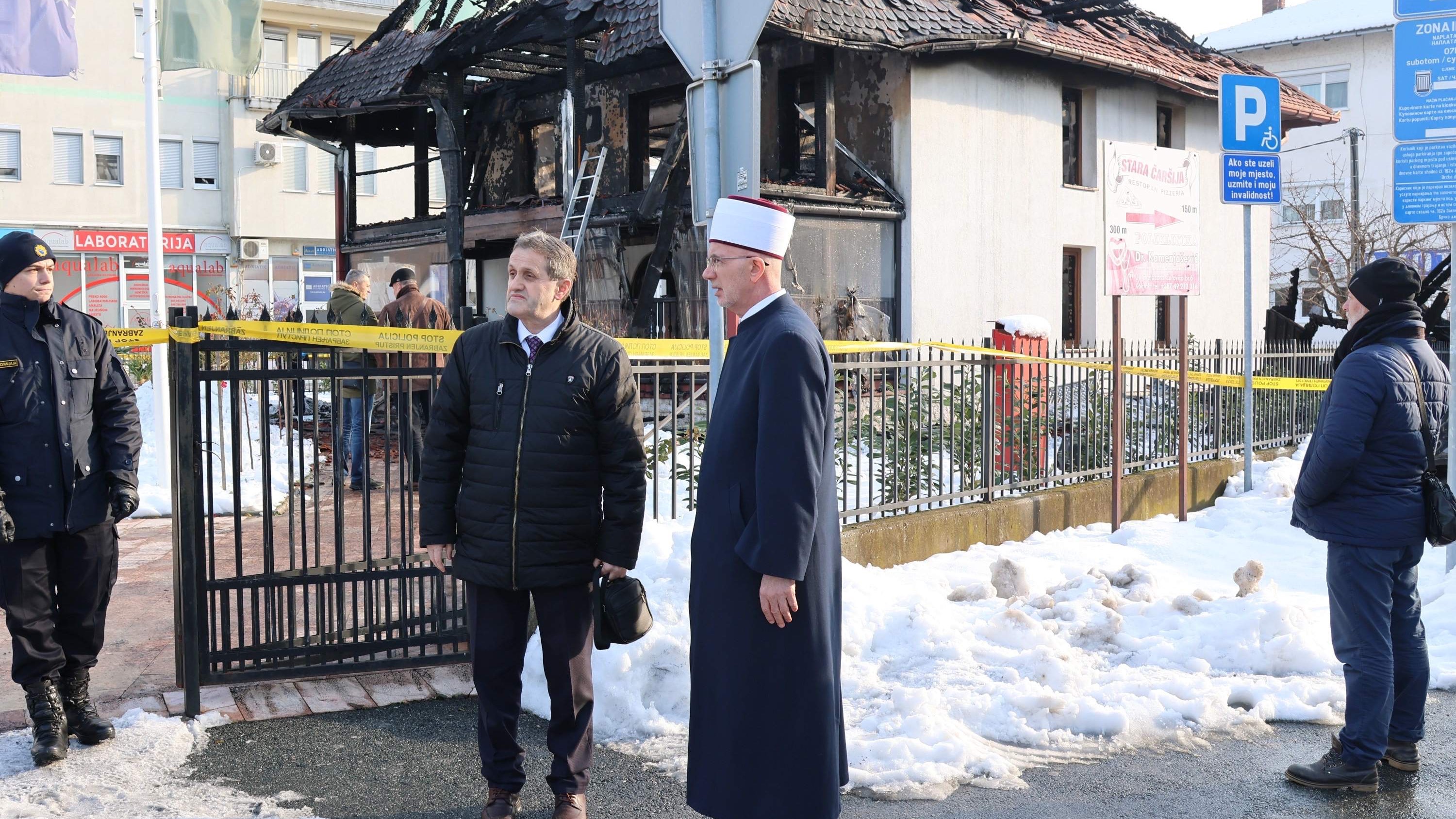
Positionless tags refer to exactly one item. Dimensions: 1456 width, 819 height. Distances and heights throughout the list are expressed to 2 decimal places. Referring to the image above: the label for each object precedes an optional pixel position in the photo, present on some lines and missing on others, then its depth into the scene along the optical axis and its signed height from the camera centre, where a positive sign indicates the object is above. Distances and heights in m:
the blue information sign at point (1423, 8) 8.12 +2.23
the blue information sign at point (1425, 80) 8.17 +1.77
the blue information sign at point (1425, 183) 8.19 +1.11
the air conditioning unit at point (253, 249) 39.72 +3.78
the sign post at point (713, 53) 4.88 +1.23
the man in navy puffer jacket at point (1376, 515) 4.54 -0.59
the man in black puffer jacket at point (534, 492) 4.13 -0.42
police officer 4.62 -0.44
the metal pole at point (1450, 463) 7.79 -0.69
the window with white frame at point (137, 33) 38.06 +10.27
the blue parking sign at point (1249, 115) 10.45 +2.02
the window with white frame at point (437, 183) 33.59 +4.94
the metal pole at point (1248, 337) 10.96 +0.16
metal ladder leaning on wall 17.27 +2.12
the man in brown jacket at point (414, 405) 5.50 -0.17
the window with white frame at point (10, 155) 36.59 +6.29
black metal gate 5.16 -0.72
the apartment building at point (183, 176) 37.12 +6.02
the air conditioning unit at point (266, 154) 39.75 +6.76
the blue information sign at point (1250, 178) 10.73 +1.50
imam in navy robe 3.39 -0.65
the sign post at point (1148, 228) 9.28 +0.97
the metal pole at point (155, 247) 11.38 +1.16
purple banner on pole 11.79 +3.14
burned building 16.69 +3.47
